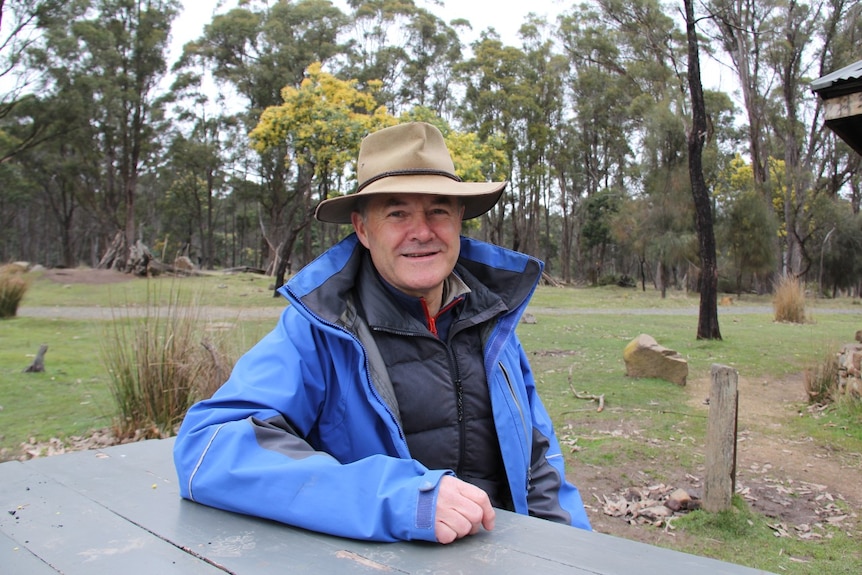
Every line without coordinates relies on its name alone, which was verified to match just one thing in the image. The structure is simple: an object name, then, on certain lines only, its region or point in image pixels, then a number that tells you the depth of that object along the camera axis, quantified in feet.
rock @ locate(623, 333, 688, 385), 24.02
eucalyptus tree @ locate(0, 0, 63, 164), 70.23
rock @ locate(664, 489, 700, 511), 13.20
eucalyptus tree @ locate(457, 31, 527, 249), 112.27
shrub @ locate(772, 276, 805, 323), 44.73
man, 3.76
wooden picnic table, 3.31
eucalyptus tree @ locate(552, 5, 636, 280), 114.11
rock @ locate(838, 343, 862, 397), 19.56
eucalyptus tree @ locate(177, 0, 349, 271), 104.99
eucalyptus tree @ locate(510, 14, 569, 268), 114.21
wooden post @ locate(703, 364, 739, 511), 12.46
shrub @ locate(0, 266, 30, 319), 37.29
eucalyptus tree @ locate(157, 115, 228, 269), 113.60
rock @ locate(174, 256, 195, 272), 82.45
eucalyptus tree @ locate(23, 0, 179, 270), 87.10
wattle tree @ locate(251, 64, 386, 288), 50.67
